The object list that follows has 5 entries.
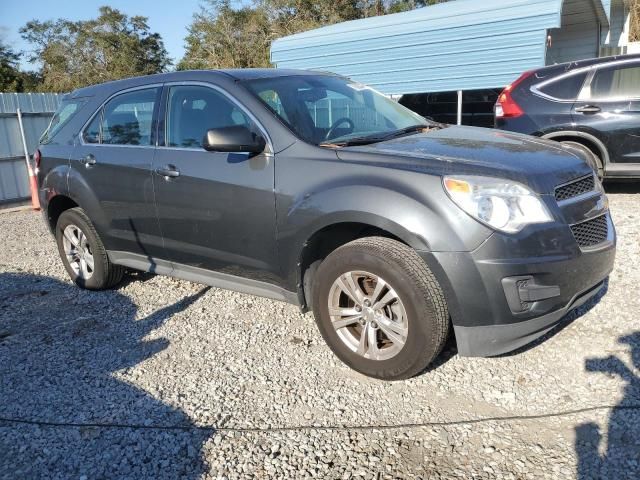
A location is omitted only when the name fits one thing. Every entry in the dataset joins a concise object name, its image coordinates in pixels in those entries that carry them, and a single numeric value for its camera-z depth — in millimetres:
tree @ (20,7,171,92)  43875
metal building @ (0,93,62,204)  10867
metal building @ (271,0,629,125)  11281
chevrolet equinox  2805
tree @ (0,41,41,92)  39750
